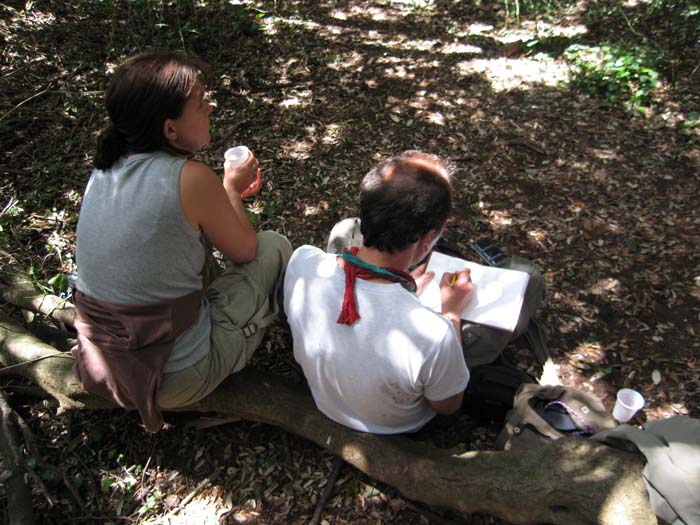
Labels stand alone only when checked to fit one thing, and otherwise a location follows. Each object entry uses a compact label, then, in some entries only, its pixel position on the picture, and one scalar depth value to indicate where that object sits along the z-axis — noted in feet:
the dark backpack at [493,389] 8.33
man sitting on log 6.42
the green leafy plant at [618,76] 14.97
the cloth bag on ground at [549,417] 7.47
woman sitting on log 6.92
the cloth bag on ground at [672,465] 5.32
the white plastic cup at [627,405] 8.31
